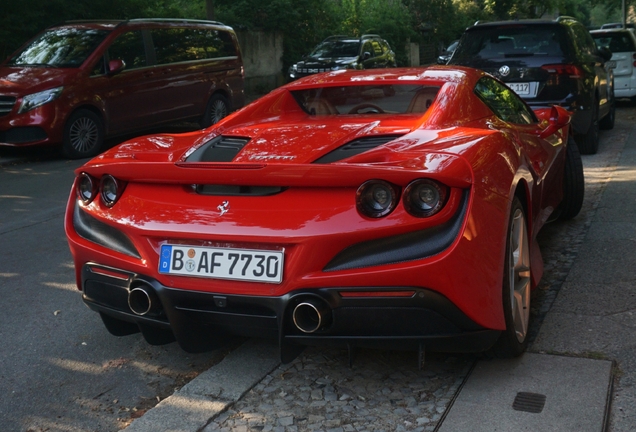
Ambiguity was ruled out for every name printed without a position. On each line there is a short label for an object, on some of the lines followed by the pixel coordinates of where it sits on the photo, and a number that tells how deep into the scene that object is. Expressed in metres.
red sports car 3.22
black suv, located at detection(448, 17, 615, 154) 9.87
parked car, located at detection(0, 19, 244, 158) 11.58
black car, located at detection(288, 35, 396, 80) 22.66
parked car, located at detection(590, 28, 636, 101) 16.38
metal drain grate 3.34
